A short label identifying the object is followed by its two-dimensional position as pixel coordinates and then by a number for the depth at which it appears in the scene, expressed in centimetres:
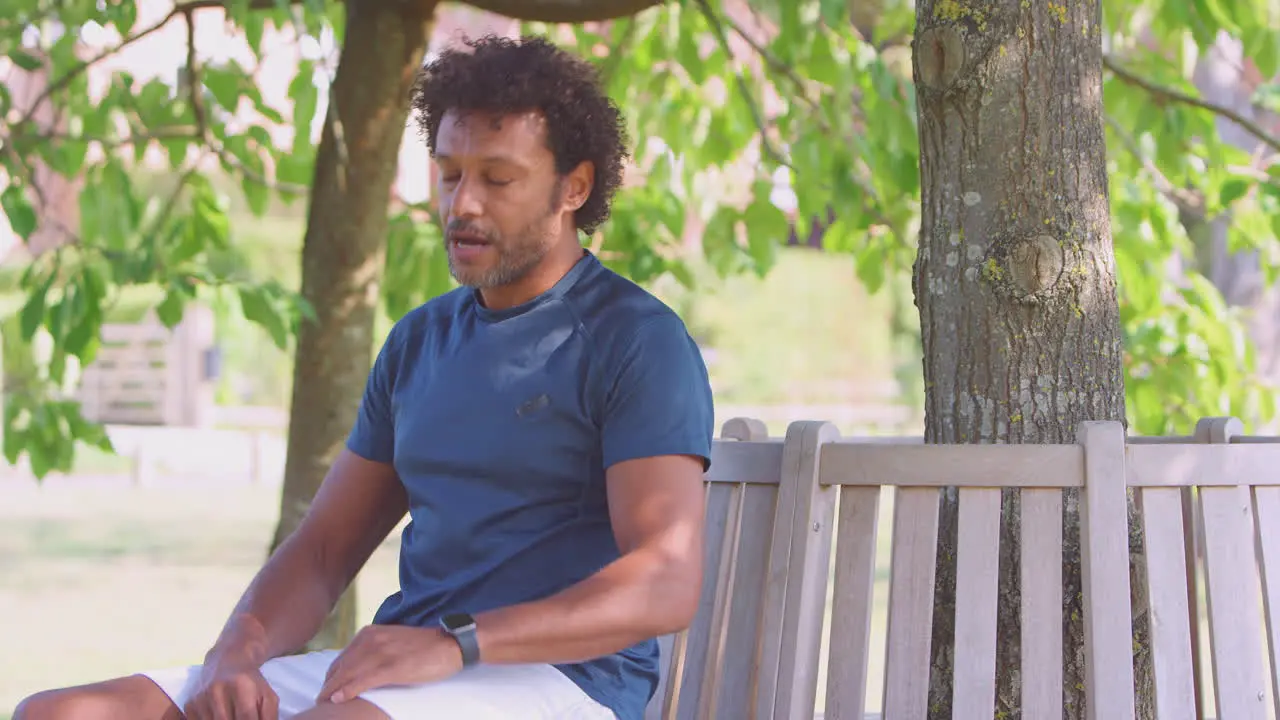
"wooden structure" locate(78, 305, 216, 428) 2284
